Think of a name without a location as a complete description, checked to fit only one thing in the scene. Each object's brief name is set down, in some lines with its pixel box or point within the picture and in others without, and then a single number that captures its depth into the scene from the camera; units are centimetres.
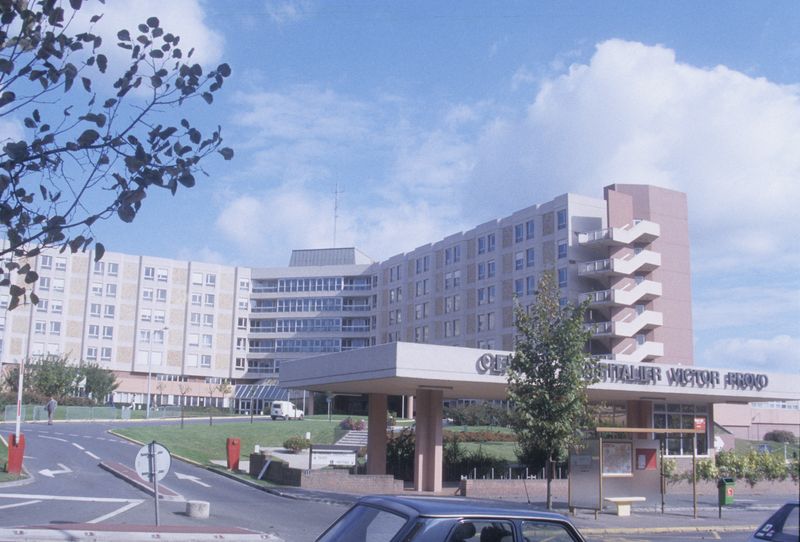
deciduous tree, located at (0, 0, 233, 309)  625
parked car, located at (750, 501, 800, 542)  921
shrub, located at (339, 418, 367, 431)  5897
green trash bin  2572
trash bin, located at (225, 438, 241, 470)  3450
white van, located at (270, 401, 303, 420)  7850
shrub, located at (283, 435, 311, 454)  4662
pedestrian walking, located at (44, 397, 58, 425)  5759
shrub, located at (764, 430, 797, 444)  7865
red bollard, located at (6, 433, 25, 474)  2775
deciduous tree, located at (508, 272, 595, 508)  2294
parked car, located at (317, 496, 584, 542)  609
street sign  1363
